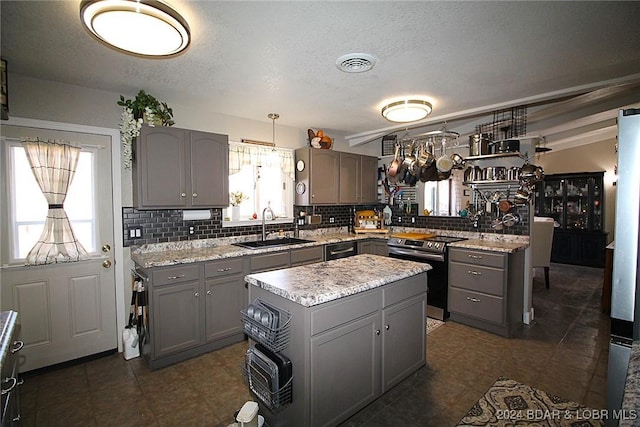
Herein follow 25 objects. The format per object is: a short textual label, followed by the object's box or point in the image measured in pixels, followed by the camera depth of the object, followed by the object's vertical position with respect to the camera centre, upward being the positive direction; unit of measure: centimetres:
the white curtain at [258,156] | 378 +65
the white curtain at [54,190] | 259 +15
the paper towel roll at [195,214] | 340 -8
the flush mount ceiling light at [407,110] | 307 +98
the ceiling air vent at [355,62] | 220 +106
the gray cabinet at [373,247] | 444 -59
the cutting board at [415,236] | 411 -42
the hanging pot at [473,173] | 401 +42
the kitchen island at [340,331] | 174 -79
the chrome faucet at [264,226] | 388 -25
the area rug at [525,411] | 201 -140
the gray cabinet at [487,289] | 328 -93
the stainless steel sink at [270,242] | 352 -45
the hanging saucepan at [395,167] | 337 +43
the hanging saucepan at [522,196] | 362 +11
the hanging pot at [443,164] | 317 +43
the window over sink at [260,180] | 384 +36
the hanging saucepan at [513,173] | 370 +39
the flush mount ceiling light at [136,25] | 151 +94
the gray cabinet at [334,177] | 431 +43
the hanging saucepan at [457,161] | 367 +54
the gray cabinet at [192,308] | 268 -95
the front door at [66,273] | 253 -58
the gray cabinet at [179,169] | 290 +38
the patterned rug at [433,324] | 351 -139
